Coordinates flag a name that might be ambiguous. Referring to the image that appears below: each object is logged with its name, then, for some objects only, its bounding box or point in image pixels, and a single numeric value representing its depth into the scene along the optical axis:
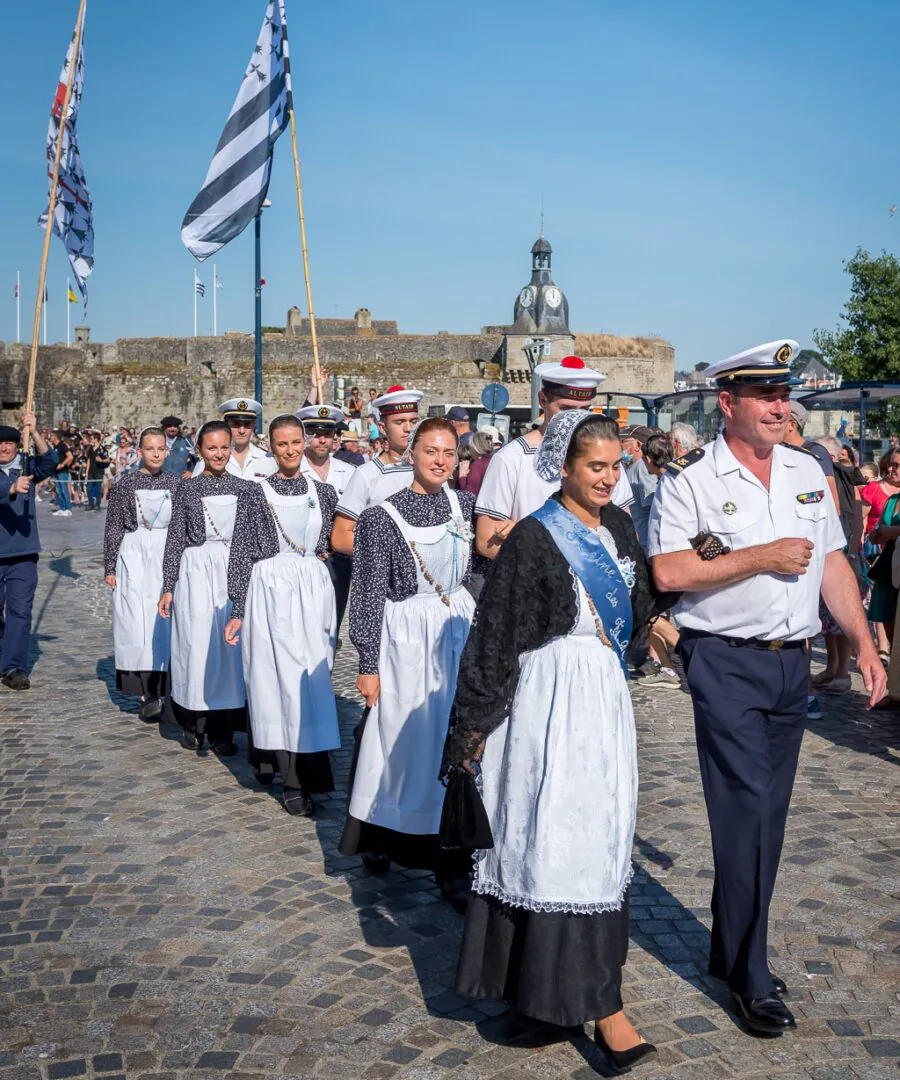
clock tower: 71.50
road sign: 21.24
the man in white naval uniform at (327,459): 8.25
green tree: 33.34
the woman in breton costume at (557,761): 3.53
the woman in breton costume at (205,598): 7.36
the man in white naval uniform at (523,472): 5.49
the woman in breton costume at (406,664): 5.01
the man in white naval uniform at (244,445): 8.19
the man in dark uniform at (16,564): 9.13
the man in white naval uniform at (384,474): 6.27
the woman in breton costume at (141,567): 8.39
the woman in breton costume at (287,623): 6.20
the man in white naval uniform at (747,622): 3.86
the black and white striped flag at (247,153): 15.41
